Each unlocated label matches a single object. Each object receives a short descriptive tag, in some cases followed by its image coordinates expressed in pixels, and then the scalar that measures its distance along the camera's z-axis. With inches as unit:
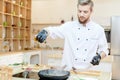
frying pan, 59.2
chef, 84.1
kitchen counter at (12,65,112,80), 69.0
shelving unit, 164.9
